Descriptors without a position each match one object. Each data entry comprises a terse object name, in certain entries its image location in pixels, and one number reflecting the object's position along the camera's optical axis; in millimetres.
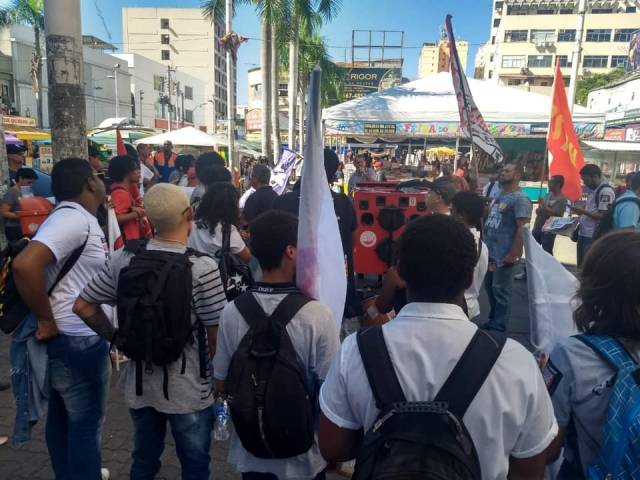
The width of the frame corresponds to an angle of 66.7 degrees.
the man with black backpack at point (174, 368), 2121
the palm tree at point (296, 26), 19297
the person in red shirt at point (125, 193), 4180
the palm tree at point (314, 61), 26394
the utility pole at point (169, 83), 52156
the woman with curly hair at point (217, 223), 3357
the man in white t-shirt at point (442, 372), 1271
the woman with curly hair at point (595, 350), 1438
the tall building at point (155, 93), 53094
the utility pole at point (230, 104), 16750
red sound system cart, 5078
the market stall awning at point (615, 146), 13227
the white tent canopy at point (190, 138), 16906
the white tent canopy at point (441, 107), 9430
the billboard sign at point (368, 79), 50250
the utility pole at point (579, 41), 15922
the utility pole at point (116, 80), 46159
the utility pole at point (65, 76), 4176
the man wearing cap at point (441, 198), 3928
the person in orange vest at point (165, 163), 10357
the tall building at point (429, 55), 98750
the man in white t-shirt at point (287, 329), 1854
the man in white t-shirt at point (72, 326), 2283
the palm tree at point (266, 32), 16531
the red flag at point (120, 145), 6898
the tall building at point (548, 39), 60875
